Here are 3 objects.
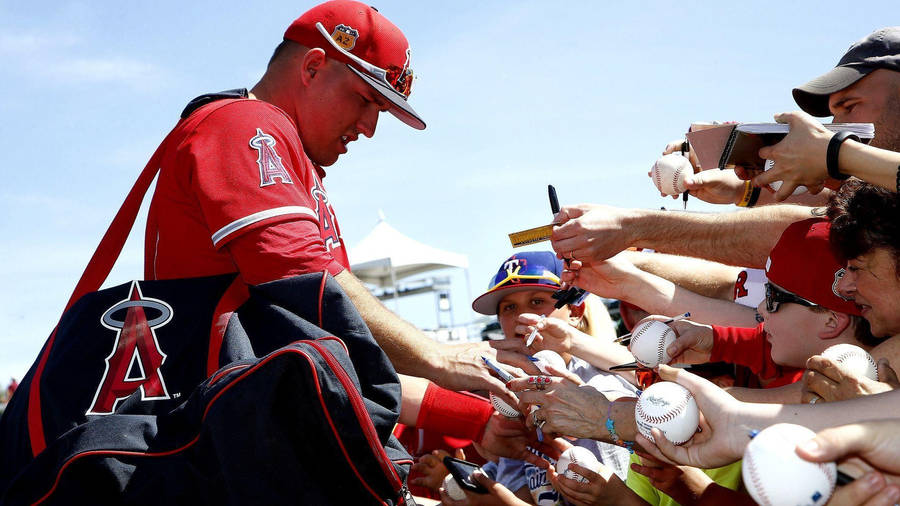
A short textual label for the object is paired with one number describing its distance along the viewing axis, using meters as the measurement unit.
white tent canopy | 20.75
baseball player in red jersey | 2.64
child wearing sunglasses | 3.22
